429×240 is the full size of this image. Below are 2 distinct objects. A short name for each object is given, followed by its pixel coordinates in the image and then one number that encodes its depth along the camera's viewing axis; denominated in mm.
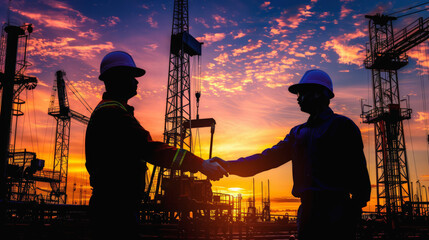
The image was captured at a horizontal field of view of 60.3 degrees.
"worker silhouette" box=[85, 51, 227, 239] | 2963
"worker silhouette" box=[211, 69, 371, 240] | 2951
